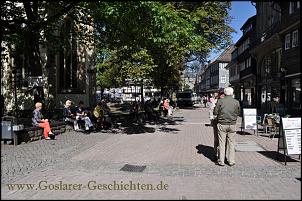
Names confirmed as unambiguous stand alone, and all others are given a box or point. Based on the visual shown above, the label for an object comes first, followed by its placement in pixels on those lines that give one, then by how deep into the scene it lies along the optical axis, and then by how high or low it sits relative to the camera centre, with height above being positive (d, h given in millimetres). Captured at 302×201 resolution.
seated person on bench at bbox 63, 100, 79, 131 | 18250 -839
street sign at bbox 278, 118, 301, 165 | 9438 -878
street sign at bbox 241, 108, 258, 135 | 16375 -884
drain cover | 8891 -1594
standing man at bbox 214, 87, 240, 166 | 9406 -602
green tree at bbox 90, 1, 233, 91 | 12055 +2648
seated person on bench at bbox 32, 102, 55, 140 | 14516 -883
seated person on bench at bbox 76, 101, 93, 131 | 17516 -794
